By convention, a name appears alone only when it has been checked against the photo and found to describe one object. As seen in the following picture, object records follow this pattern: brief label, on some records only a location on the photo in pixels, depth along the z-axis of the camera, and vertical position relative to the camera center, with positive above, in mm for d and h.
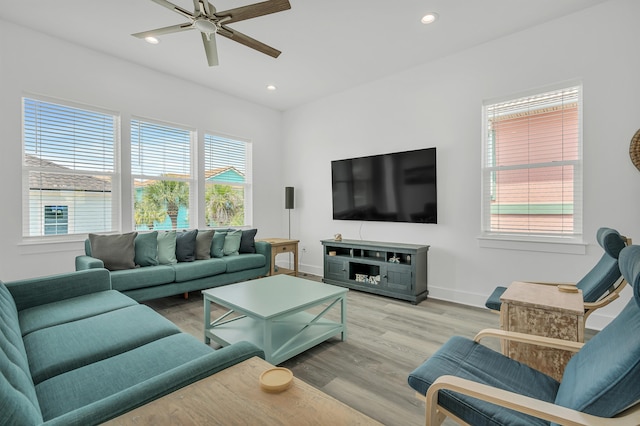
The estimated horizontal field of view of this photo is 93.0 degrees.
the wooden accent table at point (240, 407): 850 -582
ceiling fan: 2143 +1461
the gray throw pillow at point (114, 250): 3271 -411
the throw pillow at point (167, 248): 3760 -445
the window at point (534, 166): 3080 +477
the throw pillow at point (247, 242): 4605 -466
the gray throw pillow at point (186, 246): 3910 -441
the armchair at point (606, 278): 1819 -450
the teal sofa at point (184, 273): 3168 -733
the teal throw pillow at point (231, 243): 4395 -462
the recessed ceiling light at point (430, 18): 2941 +1908
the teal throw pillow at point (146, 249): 3572 -435
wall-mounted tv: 3918 +340
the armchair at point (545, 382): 938 -652
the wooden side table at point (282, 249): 4691 -604
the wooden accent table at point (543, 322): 1666 -644
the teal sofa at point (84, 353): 904 -688
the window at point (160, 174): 4145 +555
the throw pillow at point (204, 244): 4062 -430
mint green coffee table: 2201 -852
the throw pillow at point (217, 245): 4255 -463
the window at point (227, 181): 4910 +521
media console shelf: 3729 -756
